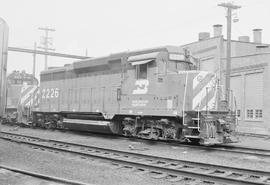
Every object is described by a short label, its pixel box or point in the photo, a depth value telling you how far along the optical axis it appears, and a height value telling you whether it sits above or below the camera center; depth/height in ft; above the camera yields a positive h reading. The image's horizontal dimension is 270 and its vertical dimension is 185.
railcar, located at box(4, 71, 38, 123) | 64.03 +2.45
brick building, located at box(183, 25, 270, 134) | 74.08 +7.37
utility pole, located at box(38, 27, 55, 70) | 185.26 +35.93
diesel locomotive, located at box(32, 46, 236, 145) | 36.86 +1.37
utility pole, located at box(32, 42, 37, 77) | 139.54 +19.07
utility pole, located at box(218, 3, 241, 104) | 67.27 +15.68
